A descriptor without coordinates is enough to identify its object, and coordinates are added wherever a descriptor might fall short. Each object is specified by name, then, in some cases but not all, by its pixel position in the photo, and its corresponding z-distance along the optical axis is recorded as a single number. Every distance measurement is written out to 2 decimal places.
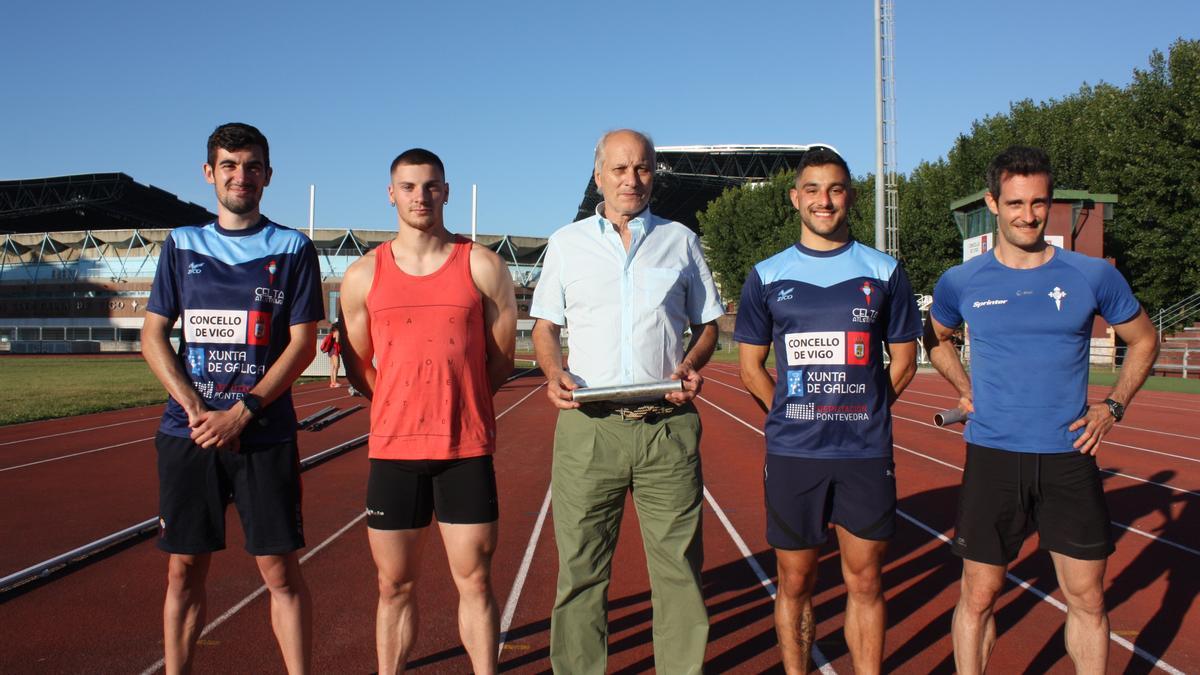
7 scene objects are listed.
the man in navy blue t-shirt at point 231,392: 2.72
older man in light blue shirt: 2.78
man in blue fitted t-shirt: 2.72
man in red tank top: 2.79
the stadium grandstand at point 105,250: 58.53
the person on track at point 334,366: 21.55
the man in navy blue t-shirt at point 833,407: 2.82
